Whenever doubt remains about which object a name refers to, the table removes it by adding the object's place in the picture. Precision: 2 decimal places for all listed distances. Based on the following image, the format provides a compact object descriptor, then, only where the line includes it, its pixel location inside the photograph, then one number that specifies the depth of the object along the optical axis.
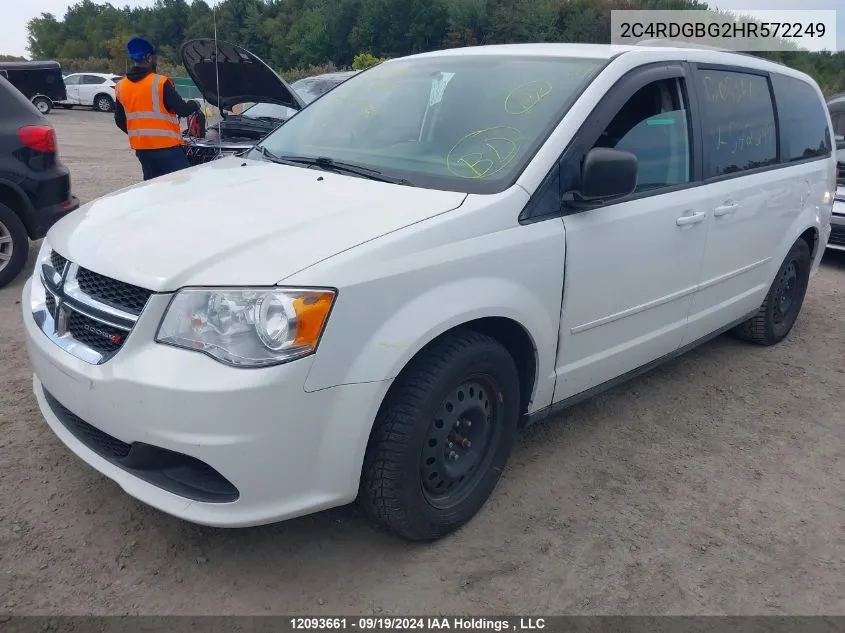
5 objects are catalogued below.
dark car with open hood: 7.01
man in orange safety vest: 5.95
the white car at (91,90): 30.02
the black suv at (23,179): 5.12
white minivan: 2.14
